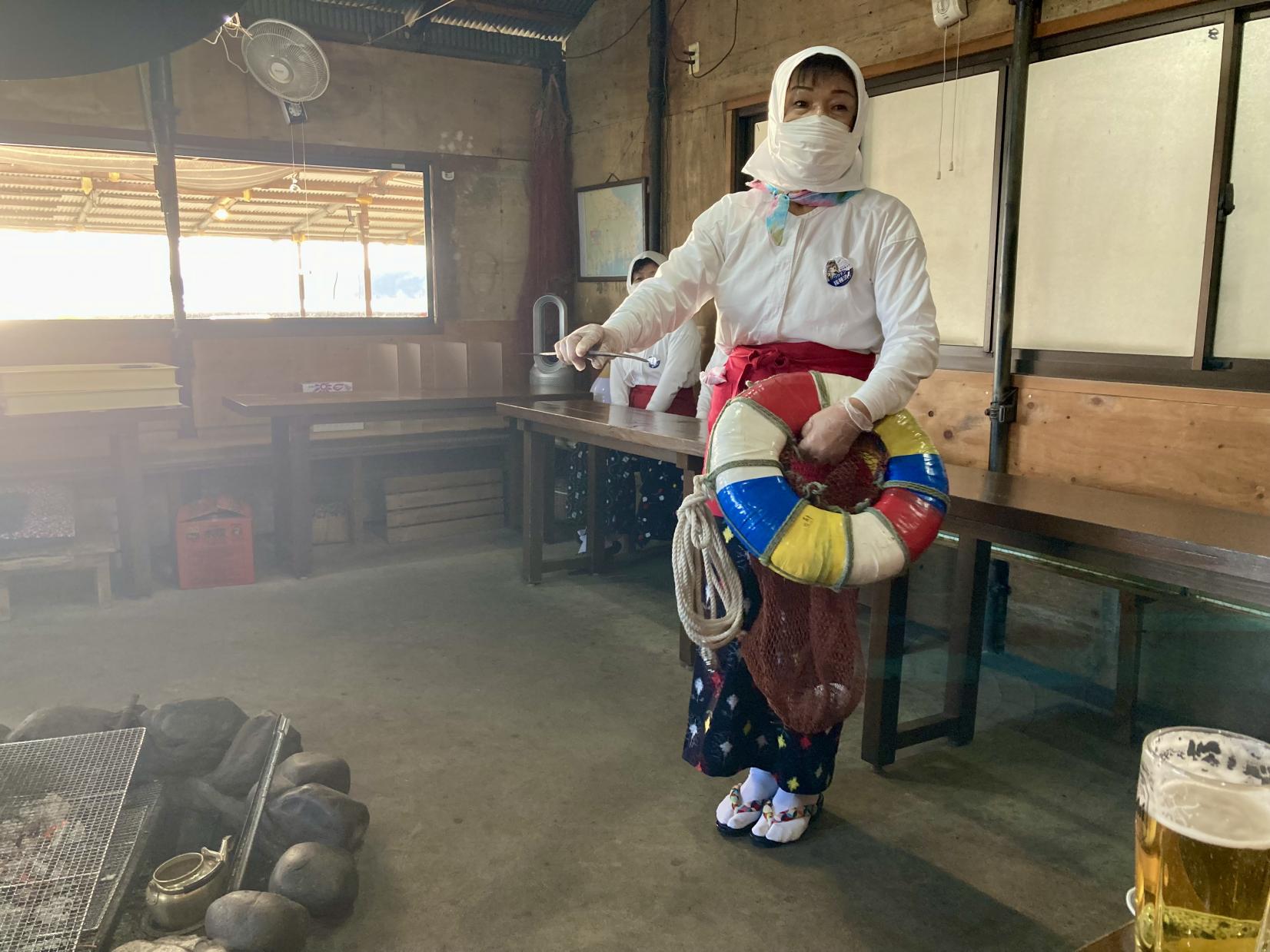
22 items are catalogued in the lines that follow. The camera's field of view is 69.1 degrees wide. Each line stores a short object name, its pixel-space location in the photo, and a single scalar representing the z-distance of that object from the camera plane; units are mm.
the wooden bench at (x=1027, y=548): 1867
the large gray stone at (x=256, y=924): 1698
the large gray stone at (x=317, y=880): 1899
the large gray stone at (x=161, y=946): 1597
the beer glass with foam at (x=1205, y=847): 552
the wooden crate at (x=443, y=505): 5375
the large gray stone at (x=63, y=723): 2244
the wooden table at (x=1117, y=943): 629
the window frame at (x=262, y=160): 4859
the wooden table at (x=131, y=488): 4320
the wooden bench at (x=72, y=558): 4023
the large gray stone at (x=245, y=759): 2246
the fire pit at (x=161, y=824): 1721
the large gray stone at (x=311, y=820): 2086
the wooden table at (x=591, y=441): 3410
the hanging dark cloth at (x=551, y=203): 5984
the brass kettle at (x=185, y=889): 1802
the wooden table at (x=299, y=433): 4551
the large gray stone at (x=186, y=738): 2281
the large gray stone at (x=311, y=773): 2232
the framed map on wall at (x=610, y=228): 5461
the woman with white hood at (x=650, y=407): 4672
